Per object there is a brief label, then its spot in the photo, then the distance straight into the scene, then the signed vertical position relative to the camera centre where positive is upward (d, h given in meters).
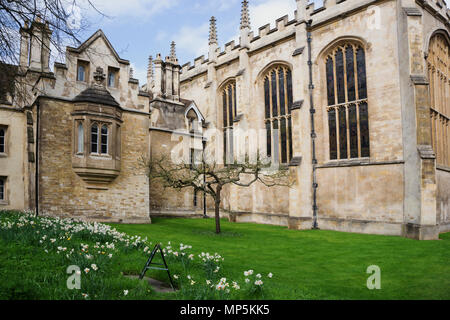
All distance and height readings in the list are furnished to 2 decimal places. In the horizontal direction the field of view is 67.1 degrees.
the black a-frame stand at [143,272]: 5.67 -1.56
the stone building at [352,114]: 16.41 +3.95
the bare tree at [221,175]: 15.59 +0.53
